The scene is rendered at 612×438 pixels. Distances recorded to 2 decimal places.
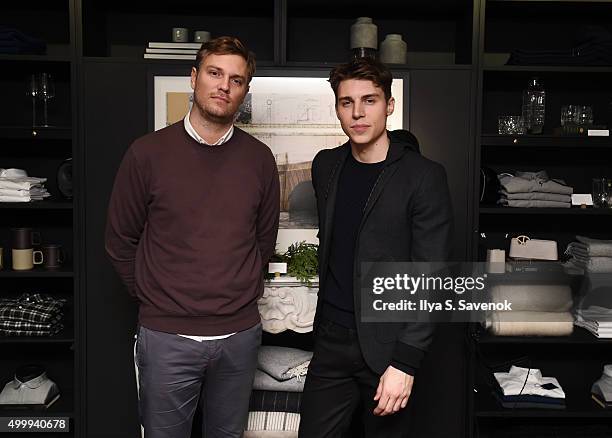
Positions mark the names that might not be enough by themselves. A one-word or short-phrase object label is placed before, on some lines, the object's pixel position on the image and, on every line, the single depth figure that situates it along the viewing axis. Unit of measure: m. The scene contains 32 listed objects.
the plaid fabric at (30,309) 3.04
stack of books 3.04
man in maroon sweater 2.16
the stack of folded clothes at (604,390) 3.17
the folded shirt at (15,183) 3.00
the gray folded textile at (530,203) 3.12
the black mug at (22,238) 3.08
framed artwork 3.08
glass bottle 3.15
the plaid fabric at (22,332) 3.03
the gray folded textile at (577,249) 3.24
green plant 2.93
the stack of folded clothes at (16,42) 2.93
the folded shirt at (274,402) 2.95
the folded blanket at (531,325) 3.12
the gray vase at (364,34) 3.11
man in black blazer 1.91
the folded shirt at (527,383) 3.13
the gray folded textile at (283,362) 2.96
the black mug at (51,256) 3.10
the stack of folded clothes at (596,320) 3.12
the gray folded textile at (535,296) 3.17
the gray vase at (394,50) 3.11
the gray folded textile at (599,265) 3.17
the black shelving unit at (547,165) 3.30
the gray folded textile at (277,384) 2.96
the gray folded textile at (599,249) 3.19
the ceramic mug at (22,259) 3.07
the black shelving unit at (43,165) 3.25
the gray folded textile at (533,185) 3.12
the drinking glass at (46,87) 3.08
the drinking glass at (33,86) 3.07
